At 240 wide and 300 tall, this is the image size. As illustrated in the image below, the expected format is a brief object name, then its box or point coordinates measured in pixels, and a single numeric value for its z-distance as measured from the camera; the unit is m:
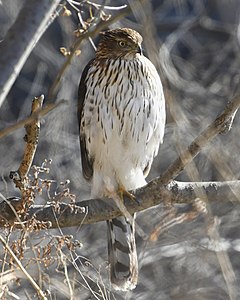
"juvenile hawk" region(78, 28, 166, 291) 11.04
